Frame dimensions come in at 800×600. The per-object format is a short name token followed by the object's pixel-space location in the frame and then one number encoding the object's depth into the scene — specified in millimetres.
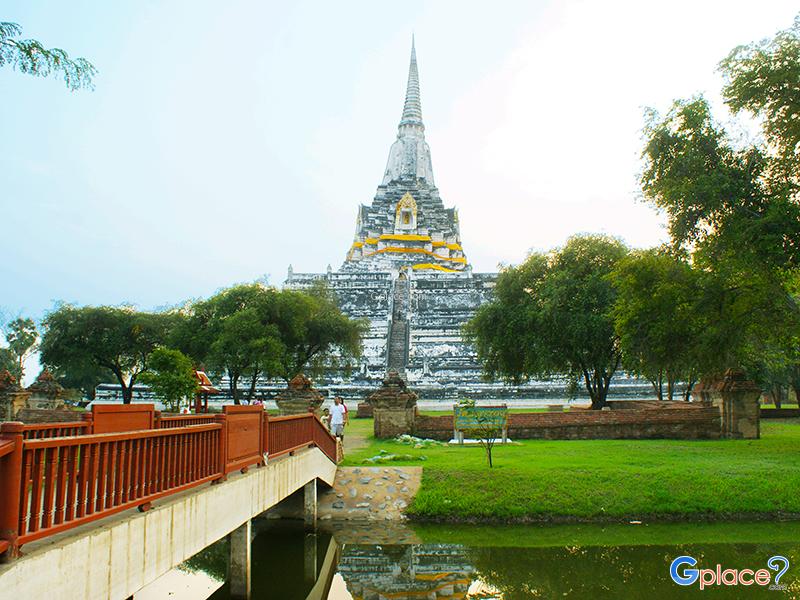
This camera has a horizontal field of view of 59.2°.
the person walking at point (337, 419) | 16672
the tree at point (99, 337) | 34438
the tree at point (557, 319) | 24812
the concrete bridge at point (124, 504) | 4102
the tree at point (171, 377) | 23062
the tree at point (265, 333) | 29562
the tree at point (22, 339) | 48406
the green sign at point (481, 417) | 17431
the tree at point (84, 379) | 44019
